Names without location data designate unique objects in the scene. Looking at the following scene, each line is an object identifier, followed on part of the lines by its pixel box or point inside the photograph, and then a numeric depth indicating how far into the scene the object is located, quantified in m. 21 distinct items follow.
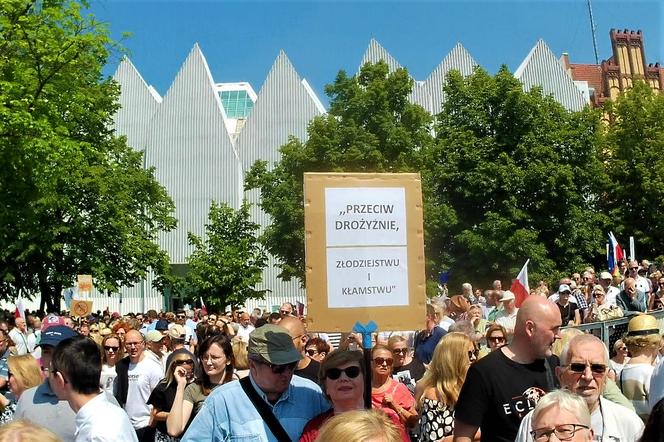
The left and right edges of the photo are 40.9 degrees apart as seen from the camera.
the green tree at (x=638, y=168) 44.91
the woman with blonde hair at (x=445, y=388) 5.55
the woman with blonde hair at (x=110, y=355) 8.92
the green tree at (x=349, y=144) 40.31
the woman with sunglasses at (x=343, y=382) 4.36
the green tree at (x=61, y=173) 21.02
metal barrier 10.71
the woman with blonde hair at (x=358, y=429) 2.45
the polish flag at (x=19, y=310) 22.15
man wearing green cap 4.18
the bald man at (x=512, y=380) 4.53
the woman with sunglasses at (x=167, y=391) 6.86
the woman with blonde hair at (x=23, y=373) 6.25
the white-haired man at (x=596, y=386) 4.23
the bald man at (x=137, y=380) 8.13
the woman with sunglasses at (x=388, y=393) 5.86
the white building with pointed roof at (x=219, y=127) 59.69
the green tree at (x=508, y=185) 40.50
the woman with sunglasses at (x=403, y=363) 8.05
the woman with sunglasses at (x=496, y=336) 7.50
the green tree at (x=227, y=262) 46.75
